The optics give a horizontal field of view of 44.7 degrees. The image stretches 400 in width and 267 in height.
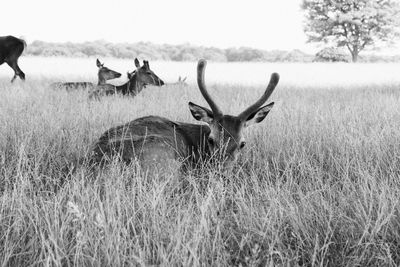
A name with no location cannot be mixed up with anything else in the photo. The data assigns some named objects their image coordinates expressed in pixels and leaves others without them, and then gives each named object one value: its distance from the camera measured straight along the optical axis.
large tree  38.69
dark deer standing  13.52
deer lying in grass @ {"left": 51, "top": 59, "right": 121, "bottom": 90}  9.78
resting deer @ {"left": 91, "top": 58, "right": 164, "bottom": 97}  9.10
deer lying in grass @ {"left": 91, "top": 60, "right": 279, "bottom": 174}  3.65
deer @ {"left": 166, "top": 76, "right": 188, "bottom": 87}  12.00
